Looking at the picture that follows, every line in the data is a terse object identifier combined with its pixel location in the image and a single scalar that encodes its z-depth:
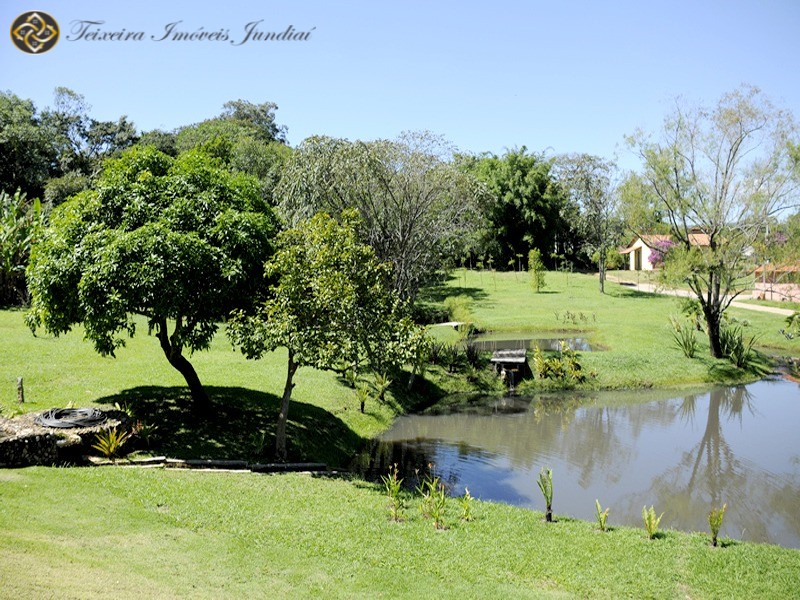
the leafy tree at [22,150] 49.28
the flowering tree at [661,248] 31.16
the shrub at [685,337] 30.45
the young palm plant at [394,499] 12.83
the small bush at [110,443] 14.16
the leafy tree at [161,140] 61.27
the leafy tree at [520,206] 65.12
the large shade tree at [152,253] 14.77
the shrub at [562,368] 27.45
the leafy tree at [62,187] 47.22
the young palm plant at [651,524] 12.52
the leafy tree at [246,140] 47.78
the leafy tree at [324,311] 15.05
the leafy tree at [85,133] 58.94
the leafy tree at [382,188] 25.91
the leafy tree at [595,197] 54.53
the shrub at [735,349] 29.73
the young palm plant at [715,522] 12.21
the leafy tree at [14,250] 29.84
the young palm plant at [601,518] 12.84
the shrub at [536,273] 51.16
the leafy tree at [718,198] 29.03
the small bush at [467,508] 12.99
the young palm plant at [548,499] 13.30
